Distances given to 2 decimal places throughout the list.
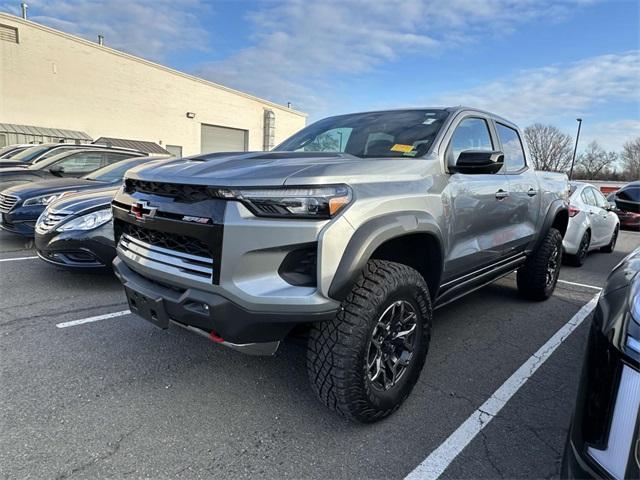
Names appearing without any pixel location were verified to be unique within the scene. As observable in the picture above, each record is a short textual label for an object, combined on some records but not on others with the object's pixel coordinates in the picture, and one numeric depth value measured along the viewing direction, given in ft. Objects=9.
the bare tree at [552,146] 189.78
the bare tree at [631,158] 170.40
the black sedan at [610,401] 4.42
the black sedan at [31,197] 19.53
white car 22.91
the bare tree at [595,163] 181.19
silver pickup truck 6.62
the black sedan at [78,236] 14.71
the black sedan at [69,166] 26.02
